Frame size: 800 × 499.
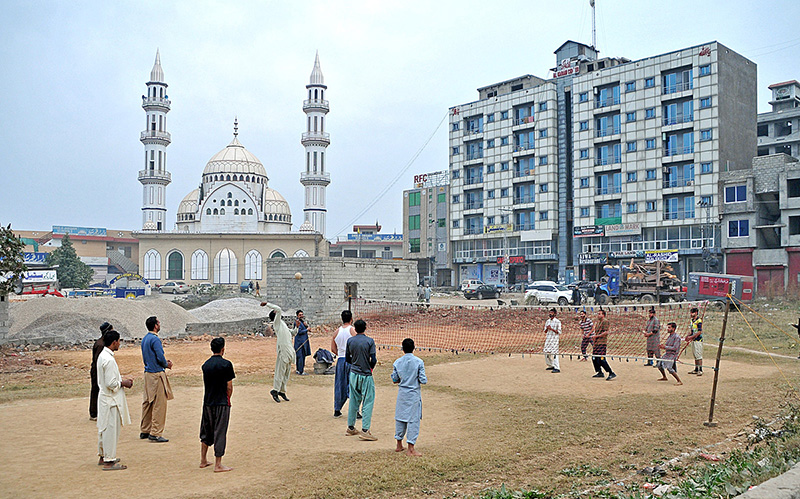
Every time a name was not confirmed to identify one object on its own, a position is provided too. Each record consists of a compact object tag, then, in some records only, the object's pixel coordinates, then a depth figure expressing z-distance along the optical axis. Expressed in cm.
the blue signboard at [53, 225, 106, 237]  8958
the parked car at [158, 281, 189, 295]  6069
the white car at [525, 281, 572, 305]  3934
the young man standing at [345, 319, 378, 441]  868
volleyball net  2098
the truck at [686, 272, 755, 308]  3347
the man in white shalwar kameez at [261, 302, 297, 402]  1143
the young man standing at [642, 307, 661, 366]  1401
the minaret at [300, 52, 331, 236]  7588
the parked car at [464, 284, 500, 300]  4884
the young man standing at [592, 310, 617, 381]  1399
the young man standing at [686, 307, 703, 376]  1422
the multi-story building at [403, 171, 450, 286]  7306
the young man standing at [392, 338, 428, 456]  768
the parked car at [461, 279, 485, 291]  5029
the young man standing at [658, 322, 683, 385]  1328
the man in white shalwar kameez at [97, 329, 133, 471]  708
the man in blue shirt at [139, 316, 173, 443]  852
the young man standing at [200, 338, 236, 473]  706
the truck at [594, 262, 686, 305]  3531
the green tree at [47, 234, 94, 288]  6556
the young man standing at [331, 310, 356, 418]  1003
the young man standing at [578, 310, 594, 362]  1562
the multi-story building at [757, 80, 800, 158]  6209
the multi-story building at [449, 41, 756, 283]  5122
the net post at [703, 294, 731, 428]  903
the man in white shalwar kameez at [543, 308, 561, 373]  1495
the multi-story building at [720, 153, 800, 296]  4388
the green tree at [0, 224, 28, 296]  1909
